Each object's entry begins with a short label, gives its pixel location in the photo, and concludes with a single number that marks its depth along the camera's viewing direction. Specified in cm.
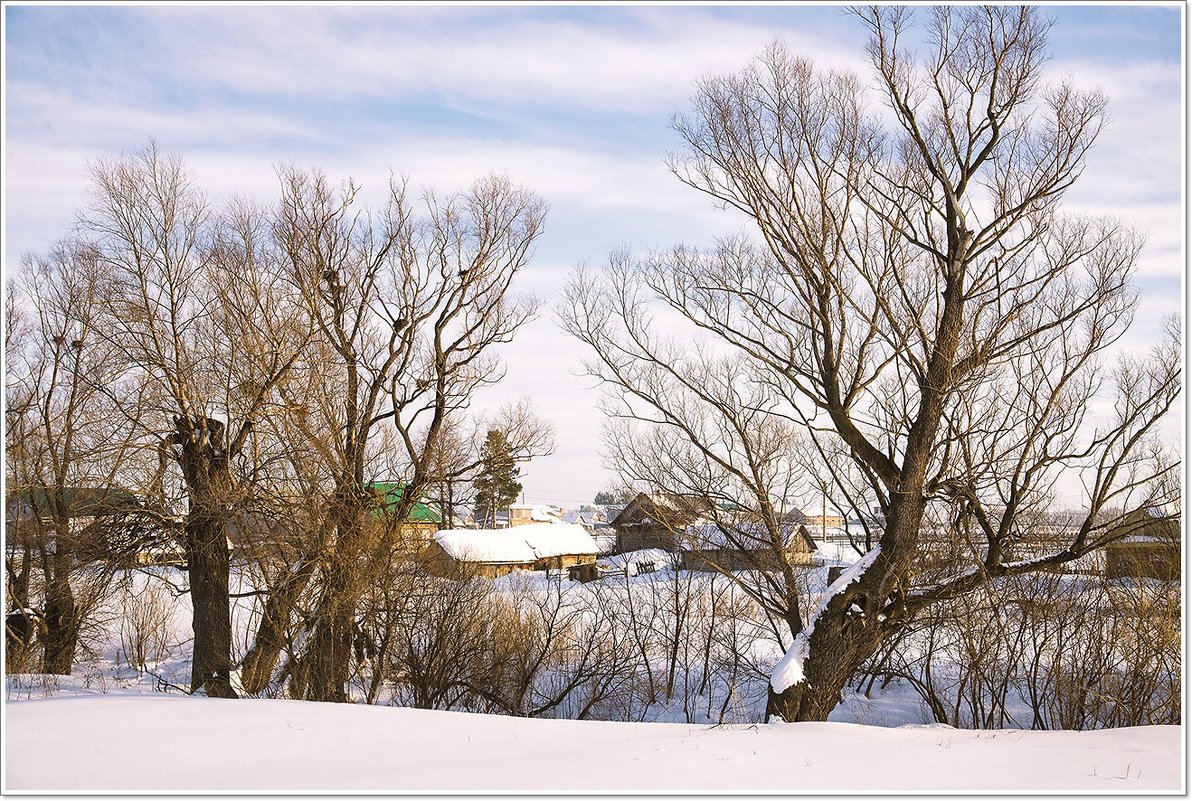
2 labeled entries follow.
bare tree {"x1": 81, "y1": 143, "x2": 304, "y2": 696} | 1448
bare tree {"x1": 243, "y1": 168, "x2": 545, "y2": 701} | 1509
